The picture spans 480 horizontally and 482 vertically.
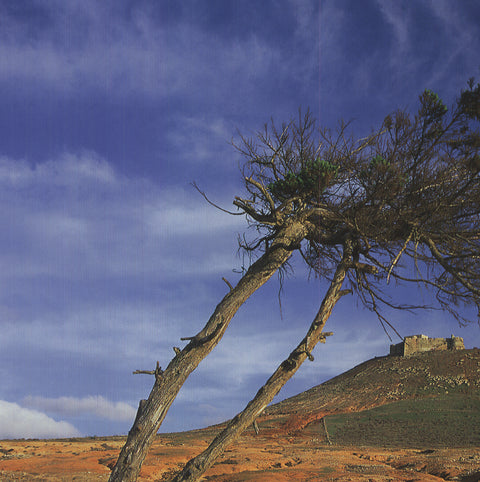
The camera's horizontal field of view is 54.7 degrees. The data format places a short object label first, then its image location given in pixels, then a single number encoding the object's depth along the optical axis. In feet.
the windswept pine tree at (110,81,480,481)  33.40
